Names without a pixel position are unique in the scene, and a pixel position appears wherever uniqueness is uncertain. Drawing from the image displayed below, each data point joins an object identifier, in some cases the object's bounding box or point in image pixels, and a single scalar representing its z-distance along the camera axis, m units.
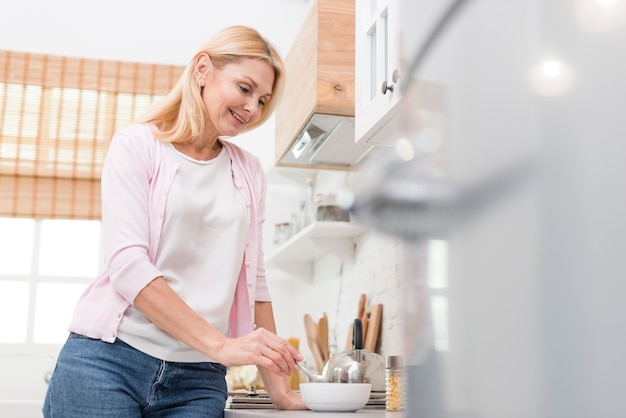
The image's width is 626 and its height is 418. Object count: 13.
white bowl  1.29
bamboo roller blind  3.62
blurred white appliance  0.38
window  3.76
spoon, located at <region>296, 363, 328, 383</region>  1.47
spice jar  1.39
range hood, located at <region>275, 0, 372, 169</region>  1.97
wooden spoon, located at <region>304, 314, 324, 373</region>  2.84
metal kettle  1.64
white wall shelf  2.60
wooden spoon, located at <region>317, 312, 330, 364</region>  2.86
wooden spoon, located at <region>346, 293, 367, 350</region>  2.54
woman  1.21
